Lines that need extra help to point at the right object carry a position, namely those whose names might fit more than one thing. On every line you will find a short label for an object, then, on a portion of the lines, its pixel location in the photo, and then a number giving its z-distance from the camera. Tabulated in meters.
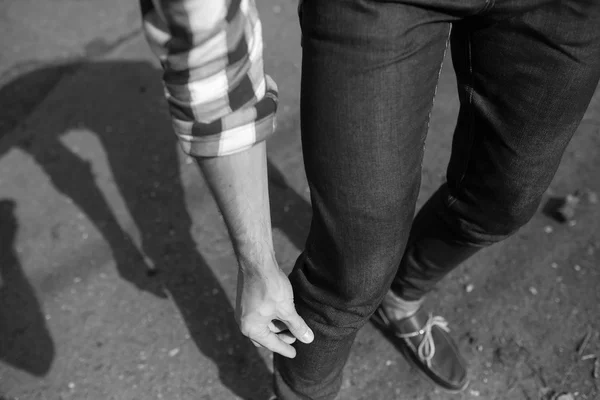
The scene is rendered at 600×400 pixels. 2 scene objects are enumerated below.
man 0.98
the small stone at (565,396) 1.85
